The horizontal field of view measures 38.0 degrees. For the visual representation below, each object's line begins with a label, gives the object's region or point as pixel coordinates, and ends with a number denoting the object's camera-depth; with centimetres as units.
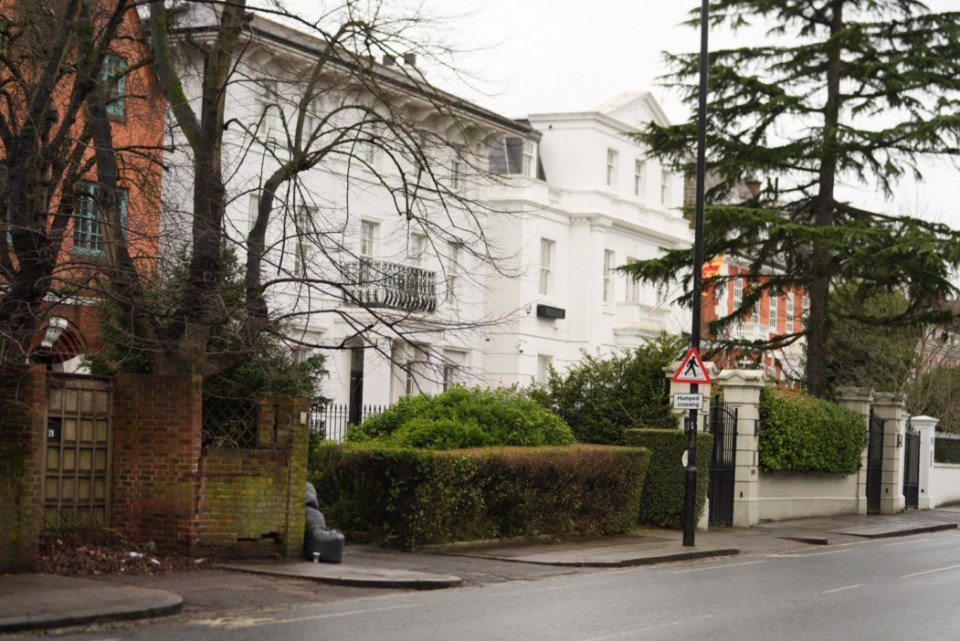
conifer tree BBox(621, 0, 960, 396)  3412
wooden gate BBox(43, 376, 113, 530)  1612
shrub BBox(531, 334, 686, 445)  2781
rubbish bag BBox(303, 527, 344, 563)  1758
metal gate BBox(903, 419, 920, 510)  3903
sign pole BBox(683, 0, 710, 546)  2267
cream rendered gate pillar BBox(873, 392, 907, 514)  3719
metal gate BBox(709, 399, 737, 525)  2831
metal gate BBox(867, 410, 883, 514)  3675
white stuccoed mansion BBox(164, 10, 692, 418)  3647
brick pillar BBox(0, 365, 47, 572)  1455
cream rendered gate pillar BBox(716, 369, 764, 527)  2908
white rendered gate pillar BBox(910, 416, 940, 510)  3978
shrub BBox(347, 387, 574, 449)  2233
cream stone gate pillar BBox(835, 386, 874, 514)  3597
